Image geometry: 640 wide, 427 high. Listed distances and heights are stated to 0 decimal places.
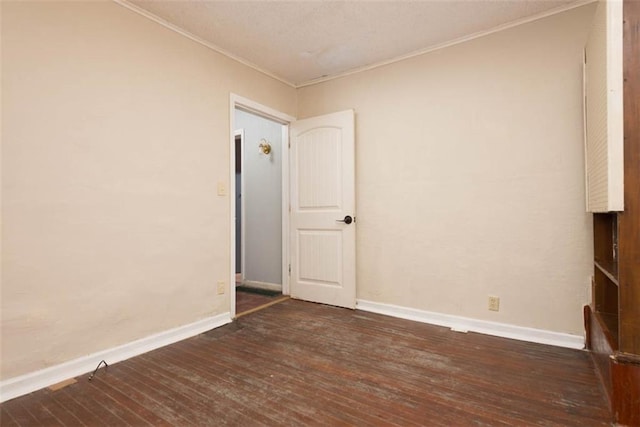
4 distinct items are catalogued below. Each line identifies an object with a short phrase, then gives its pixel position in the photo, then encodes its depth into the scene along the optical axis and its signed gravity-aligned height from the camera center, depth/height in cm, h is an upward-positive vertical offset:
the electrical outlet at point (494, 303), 255 -73
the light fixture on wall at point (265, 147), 396 +85
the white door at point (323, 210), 322 +4
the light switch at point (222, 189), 284 +23
